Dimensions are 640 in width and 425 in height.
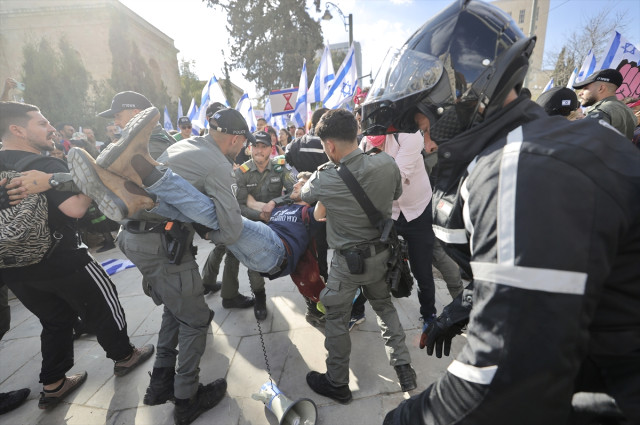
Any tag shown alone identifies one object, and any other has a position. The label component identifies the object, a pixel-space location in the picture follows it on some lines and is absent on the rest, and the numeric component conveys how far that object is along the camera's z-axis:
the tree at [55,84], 16.83
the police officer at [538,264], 0.66
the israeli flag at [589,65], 6.55
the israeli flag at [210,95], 7.77
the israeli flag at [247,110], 8.13
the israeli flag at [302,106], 7.77
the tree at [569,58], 17.13
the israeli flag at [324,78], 7.59
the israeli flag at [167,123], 9.73
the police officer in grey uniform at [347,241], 2.13
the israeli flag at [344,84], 6.78
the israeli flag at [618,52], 5.48
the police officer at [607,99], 3.51
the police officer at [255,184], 3.59
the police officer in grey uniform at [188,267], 2.05
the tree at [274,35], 20.48
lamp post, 13.95
